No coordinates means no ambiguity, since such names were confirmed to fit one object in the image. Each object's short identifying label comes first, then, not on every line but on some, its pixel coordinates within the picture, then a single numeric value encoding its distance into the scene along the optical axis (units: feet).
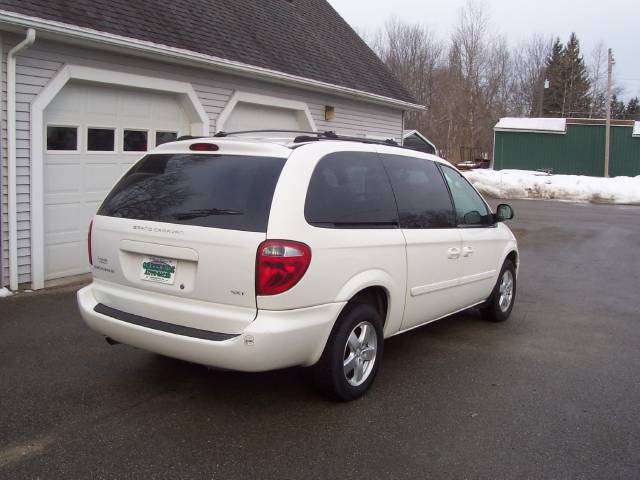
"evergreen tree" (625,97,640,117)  225.97
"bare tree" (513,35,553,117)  195.62
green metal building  120.67
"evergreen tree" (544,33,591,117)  197.88
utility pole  111.34
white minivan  11.95
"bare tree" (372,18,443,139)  171.42
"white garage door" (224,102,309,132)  34.65
